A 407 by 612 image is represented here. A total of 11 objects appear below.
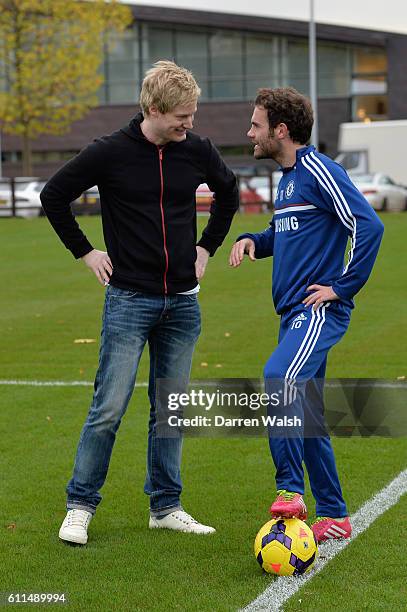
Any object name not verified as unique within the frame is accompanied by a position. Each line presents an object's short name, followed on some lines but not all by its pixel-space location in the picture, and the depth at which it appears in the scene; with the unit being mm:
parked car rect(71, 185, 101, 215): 35031
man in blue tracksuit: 5281
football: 5215
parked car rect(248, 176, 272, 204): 35600
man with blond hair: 5688
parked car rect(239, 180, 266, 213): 34938
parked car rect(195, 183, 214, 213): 33141
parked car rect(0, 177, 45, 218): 36044
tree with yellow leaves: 46562
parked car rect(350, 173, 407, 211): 36906
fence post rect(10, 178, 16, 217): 34719
